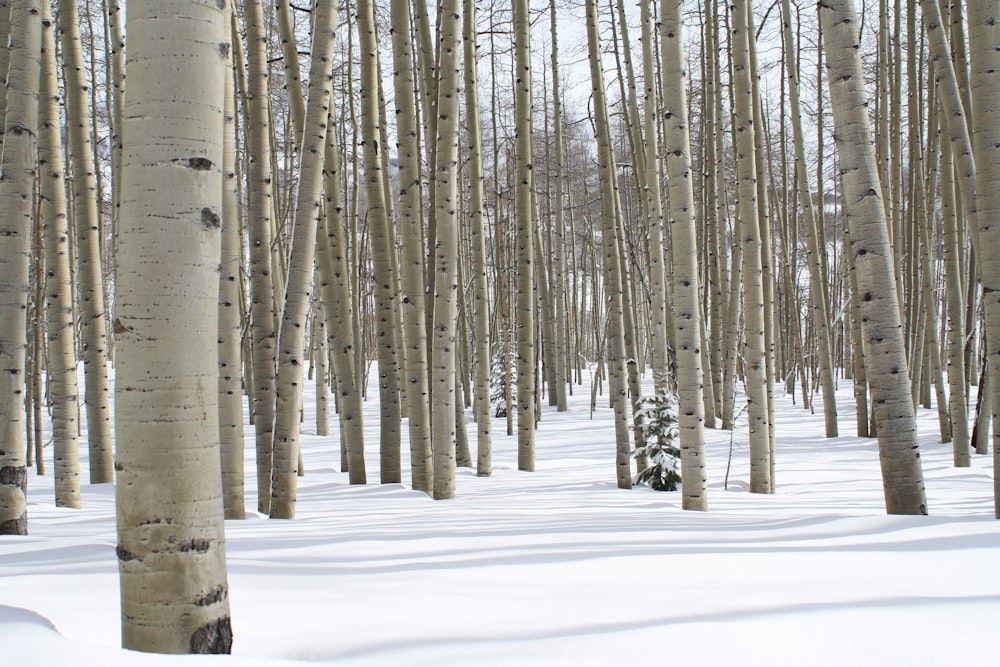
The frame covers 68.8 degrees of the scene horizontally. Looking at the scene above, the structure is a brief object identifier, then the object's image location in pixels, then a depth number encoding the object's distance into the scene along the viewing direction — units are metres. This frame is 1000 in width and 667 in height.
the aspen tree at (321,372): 11.04
